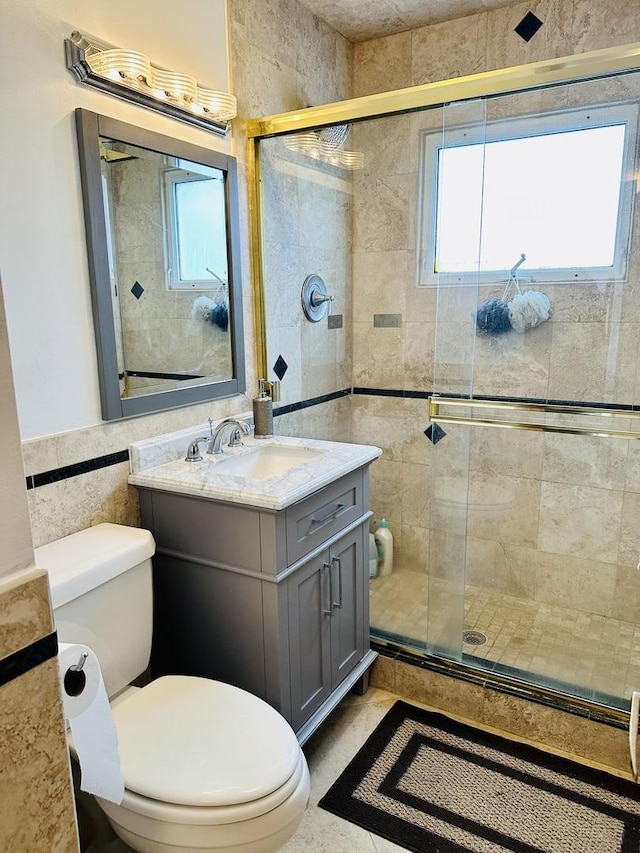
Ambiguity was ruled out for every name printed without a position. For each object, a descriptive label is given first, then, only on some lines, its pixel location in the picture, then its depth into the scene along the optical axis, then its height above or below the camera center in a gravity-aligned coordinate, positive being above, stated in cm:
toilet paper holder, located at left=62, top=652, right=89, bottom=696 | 73 -45
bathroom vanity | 169 -78
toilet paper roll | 73 -51
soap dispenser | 231 -42
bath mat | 165 -143
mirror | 171 +12
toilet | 125 -98
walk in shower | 237 -16
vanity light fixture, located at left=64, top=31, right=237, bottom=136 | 161 +64
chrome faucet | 207 -44
